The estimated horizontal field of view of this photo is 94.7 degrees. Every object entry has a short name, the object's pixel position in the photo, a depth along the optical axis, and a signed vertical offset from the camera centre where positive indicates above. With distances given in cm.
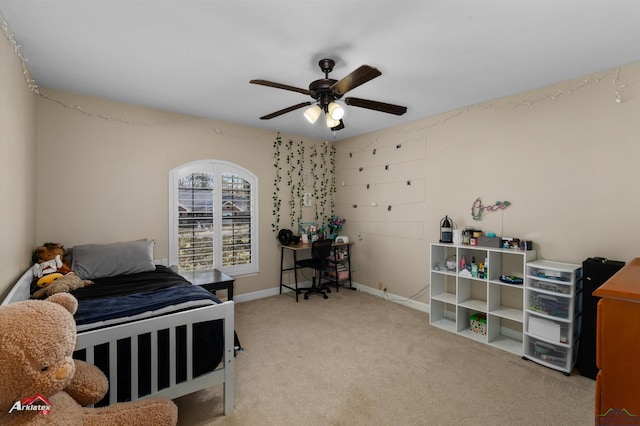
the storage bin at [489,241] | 296 -29
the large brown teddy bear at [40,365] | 96 -53
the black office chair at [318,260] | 418 -71
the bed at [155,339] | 162 -75
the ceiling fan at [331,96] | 200 +88
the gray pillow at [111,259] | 280 -48
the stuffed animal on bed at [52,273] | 226 -53
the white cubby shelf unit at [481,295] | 293 -90
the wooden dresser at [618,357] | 80 -40
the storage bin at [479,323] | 306 -116
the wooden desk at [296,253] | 430 -65
